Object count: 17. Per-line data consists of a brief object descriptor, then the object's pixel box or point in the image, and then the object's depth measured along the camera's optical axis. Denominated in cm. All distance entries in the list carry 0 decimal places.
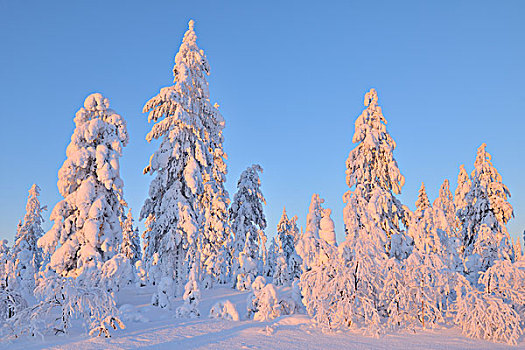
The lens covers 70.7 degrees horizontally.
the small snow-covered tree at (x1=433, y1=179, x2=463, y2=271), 1330
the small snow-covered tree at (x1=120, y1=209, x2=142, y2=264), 4812
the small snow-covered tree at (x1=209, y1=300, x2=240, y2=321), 1196
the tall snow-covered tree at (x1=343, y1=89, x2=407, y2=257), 1912
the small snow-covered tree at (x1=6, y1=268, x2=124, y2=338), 851
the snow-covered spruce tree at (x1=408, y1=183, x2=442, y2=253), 1278
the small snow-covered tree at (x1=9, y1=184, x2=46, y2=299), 3281
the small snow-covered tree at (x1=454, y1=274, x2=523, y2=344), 898
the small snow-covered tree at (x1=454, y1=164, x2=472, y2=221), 3625
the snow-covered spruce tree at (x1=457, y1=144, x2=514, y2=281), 2475
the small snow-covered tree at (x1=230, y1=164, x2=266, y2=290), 2875
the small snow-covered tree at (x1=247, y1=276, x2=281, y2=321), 1218
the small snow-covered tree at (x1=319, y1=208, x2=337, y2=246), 1756
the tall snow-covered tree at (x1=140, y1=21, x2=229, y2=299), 2053
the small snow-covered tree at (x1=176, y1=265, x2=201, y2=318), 1295
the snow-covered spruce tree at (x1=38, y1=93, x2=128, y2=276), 1589
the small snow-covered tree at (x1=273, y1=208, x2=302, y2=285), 2783
